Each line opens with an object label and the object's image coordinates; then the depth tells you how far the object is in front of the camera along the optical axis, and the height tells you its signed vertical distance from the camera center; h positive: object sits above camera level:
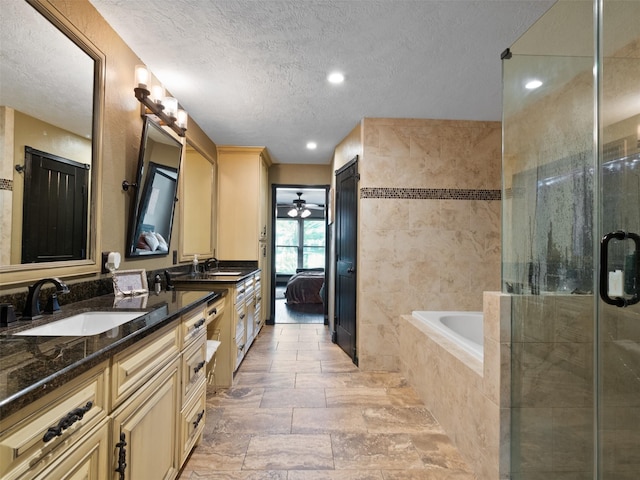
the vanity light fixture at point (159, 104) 2.13 +0.98
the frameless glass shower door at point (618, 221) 1.34 +0.11
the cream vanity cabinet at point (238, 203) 4.30 +0.52
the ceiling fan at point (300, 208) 8.46 +0.94
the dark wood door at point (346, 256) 3.55 -0.13
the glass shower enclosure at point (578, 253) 1.36 -0.02
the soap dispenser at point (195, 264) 3.42 -0.22
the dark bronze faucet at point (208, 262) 3.84 -0.23
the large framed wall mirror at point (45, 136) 1.30 +0.47
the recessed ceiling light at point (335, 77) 2.46 +1.25
